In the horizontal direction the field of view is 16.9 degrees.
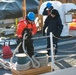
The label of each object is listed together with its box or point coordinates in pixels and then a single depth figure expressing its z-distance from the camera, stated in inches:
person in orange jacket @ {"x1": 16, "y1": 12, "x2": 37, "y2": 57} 277.4
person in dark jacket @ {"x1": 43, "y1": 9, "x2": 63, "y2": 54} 315.6
